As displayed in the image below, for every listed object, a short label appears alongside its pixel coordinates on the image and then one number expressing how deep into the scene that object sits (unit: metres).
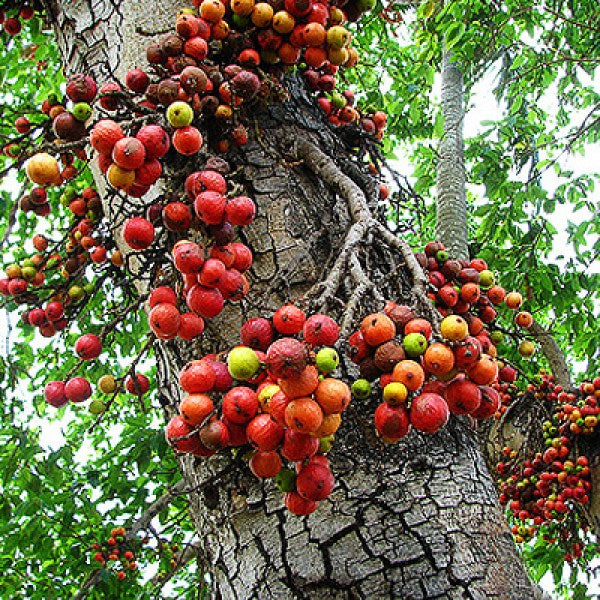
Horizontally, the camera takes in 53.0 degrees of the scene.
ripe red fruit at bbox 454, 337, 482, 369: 1.28
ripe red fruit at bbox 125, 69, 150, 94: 1.70
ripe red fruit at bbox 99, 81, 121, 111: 1.71
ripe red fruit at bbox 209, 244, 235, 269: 1.49
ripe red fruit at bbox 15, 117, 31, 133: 2.24
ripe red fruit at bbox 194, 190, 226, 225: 1.45
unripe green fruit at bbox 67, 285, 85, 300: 2.42
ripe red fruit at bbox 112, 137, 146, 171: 1.41
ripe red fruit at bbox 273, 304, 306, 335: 1.29
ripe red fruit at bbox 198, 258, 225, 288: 1.41
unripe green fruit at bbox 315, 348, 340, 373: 1.19
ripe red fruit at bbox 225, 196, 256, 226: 1.48
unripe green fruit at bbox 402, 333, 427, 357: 1.26
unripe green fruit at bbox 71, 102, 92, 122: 1.67
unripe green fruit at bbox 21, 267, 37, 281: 2.39
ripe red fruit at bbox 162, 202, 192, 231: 1.54
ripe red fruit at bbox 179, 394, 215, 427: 1.25
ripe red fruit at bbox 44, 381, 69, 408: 1.81
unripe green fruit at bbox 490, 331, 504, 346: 2.25
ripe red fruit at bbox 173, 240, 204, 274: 1.39
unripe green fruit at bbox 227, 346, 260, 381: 1.22
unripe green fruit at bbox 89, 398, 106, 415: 1.73
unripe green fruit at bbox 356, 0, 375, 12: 2.26
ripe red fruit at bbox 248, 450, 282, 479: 1.23
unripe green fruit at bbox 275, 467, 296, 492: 1.29
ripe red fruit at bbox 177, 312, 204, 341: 1.48
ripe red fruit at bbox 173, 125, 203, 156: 1.53
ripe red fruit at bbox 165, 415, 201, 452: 1.28
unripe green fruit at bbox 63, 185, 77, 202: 2.25
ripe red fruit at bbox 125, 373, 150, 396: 1.70
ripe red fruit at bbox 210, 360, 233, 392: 1.31
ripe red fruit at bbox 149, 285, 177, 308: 1.50
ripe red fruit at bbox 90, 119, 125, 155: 1.43
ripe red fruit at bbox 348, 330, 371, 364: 1.33
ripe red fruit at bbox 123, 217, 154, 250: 1.57
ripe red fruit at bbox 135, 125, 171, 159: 1.47
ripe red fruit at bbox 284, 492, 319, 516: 1.23
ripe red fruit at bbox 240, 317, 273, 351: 1.32
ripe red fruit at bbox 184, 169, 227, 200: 1.50
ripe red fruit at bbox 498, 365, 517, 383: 2.45
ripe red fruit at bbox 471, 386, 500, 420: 1.37
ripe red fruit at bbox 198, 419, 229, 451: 1.22
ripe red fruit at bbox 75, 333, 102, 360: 1.81
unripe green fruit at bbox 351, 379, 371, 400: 1.36
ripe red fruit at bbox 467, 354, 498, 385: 1.33
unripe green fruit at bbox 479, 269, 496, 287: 2.17
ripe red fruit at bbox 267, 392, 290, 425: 1.15
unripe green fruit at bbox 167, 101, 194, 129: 1.51
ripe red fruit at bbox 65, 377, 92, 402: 1.79
